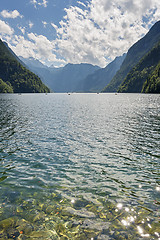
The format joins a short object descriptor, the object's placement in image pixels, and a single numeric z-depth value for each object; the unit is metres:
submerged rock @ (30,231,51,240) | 7.82
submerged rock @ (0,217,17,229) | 8.42
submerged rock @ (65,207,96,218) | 9.30
